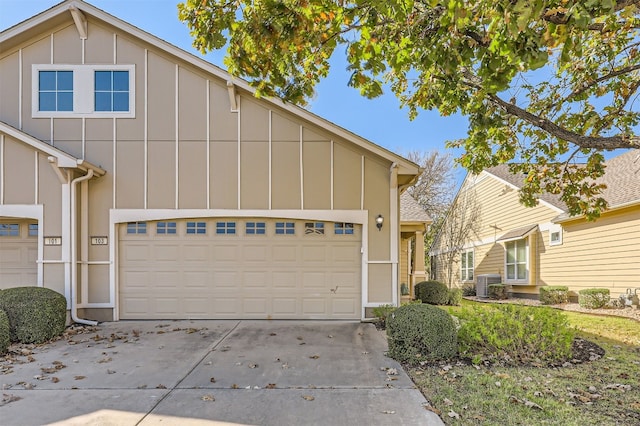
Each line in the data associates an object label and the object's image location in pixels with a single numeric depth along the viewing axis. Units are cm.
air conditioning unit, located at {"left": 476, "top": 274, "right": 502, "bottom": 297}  1658
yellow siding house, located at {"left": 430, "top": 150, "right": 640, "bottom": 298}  1120
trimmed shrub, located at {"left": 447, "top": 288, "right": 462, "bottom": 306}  1351
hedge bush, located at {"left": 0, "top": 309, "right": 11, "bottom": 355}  599
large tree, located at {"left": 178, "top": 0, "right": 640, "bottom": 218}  387
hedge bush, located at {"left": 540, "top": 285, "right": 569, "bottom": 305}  1280
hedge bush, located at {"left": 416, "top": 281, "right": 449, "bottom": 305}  1328
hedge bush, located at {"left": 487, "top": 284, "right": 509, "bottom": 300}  1559
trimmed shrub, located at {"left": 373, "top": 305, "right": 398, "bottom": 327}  832
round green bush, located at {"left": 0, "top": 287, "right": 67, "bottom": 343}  671
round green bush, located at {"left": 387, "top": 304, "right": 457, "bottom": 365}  548
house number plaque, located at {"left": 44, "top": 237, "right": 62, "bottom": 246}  830
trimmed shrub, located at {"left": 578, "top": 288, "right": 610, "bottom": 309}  1102
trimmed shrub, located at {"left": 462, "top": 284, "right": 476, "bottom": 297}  1839
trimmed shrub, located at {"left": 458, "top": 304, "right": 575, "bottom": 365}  548
